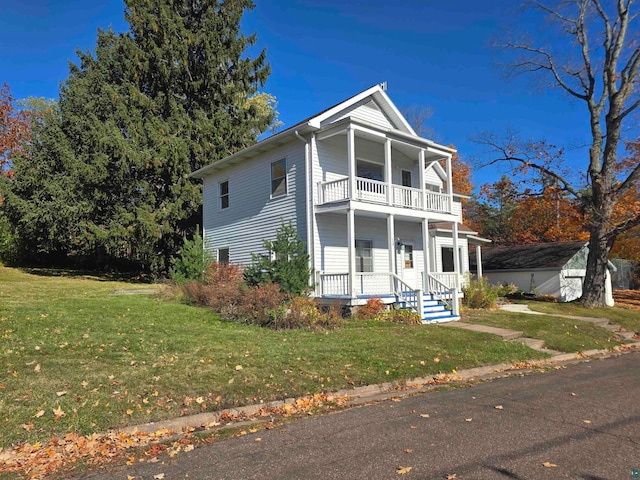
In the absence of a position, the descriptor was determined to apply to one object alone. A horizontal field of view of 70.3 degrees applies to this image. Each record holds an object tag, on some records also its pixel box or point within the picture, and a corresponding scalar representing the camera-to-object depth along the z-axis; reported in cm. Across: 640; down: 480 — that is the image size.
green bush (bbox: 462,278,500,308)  1936
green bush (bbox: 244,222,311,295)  1455
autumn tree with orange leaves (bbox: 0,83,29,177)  3581
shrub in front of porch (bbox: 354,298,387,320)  1436
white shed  2770
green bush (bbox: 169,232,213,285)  1845
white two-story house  1572
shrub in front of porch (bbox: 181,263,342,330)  1193
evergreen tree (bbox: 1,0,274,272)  2361
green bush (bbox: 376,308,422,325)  1423
